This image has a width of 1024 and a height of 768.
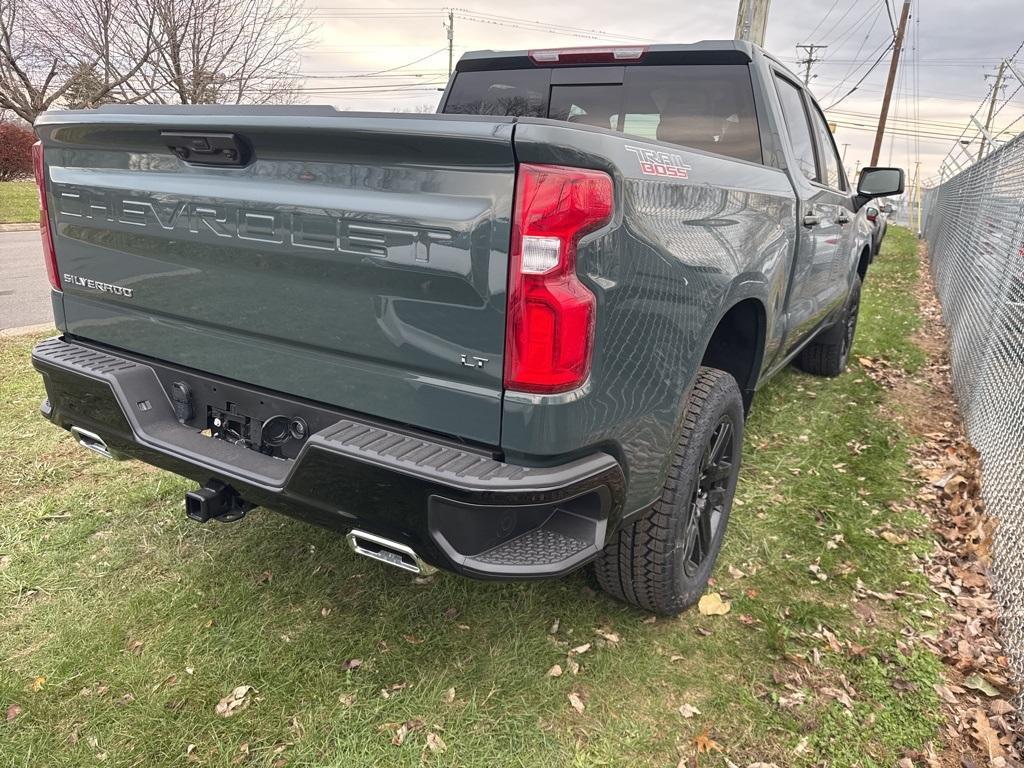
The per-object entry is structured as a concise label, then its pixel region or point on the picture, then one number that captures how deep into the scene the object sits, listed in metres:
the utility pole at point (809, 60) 50.06
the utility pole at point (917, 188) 42.91
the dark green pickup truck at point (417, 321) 1.73
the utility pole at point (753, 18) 9.23
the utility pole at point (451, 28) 51.58
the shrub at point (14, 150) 22.66
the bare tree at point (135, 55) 17.73
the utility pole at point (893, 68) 30.58
